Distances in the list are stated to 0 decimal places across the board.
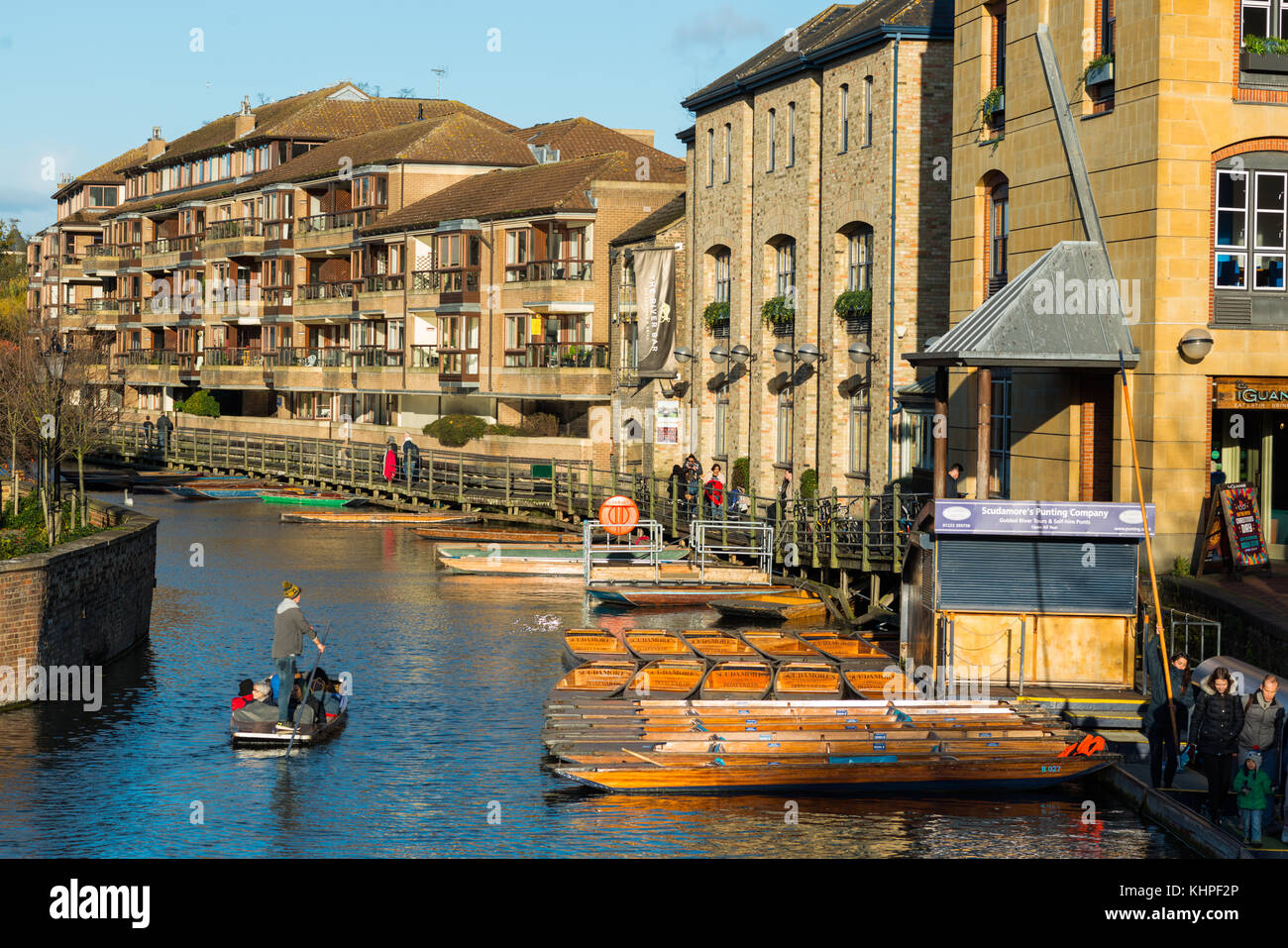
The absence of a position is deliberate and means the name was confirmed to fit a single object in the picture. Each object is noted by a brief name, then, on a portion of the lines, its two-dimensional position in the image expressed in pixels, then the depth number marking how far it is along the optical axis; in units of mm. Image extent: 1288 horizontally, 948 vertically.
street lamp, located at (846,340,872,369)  40062
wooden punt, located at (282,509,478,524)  55156
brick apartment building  63969
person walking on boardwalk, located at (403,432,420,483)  58438
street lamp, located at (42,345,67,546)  29570
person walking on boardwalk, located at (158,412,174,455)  72500
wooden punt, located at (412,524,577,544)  47781
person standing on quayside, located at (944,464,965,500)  30444
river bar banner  54594
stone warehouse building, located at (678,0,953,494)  39688
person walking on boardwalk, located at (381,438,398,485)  59312
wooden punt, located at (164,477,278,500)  62688
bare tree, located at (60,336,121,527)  45344
